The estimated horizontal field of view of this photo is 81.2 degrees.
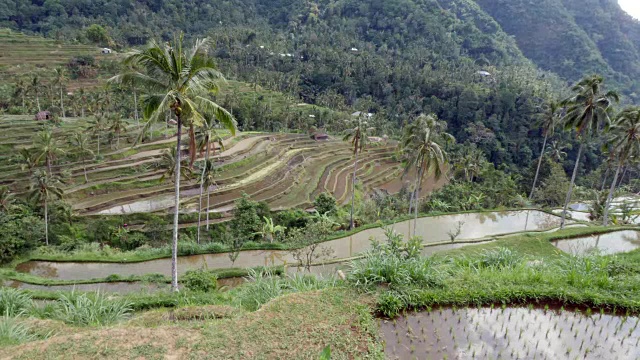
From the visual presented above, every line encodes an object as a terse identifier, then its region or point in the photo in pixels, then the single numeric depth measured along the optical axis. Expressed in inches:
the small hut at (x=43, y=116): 1673.2
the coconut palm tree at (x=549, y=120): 1544.2
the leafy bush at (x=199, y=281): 555.8
